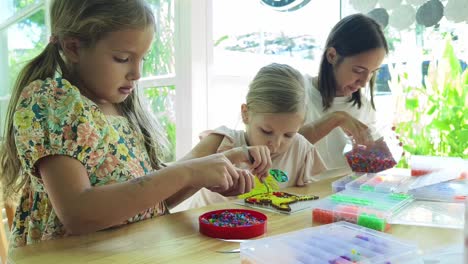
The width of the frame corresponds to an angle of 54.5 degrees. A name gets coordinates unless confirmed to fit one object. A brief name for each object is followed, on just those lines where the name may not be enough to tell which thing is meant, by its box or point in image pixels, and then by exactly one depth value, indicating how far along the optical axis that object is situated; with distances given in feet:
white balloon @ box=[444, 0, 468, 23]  7.40
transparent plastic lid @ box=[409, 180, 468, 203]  3.47
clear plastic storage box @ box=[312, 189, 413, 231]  2.78
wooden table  2.31
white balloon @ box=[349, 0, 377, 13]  8.38
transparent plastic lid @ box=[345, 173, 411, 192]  3.59
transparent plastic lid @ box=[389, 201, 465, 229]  2.93
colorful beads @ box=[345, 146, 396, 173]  4.44
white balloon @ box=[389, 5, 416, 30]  7.98
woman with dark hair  5.49
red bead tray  2.58
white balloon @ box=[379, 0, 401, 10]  8.10
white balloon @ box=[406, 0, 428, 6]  7.84
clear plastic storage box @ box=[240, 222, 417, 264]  2.02
